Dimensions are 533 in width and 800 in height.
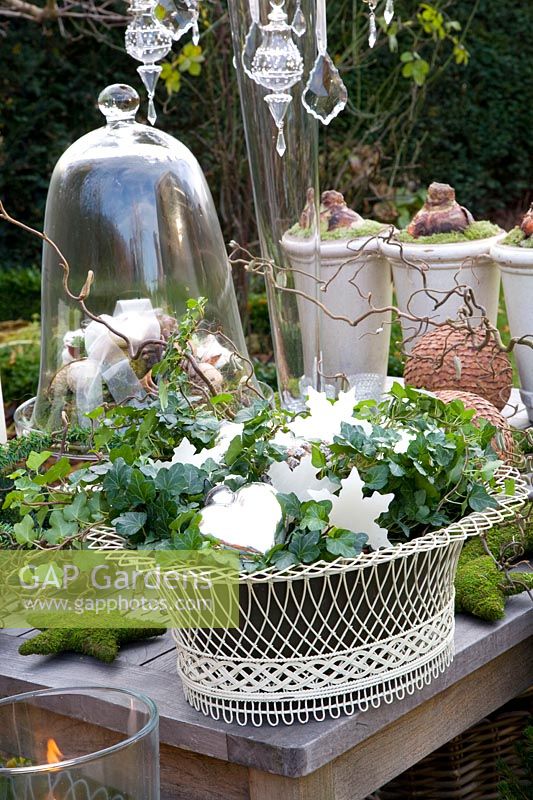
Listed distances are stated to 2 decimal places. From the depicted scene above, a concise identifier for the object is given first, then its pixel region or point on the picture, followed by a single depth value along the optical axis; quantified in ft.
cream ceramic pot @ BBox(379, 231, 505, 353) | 7.98
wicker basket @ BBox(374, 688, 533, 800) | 7.13
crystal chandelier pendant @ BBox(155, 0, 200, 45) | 7.62
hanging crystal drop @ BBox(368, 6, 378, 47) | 7.59
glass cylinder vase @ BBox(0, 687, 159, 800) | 5.05
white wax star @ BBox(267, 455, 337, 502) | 5.81
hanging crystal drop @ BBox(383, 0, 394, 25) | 7.42
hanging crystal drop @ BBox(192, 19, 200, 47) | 7.68
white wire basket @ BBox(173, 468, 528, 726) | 5.55
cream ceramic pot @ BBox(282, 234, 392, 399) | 8.16
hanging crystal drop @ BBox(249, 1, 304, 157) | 7.29
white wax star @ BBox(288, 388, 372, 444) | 5.91
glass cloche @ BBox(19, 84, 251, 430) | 7.58
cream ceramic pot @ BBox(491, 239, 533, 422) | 7.73
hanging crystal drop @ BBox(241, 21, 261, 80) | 7.38
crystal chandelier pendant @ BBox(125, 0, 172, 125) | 7.66
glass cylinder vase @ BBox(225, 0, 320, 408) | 7.82
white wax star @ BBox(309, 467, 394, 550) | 5.67
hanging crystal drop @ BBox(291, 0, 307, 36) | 7.70
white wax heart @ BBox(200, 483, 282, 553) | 5.58
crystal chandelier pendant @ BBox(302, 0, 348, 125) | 7.40
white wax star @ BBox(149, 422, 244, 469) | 5.93
